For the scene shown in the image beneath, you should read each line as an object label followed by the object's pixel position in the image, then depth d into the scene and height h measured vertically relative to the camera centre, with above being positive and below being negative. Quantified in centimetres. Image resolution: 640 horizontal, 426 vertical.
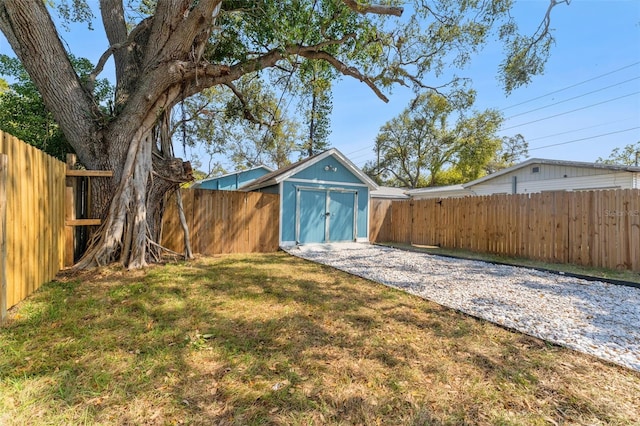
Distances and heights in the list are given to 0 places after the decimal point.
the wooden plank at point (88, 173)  515 +76
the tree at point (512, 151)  2927 +691
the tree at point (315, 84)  783 +418
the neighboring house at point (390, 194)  1825 +138
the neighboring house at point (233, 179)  1906 +237
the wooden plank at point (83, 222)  502 -17
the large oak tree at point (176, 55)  521 +356
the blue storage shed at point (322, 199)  995 +56
